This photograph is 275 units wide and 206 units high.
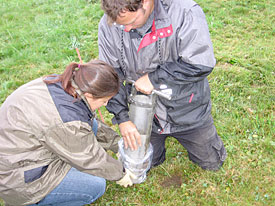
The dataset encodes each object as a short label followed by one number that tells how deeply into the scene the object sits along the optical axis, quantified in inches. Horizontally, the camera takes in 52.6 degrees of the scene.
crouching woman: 72.8
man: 75.2
